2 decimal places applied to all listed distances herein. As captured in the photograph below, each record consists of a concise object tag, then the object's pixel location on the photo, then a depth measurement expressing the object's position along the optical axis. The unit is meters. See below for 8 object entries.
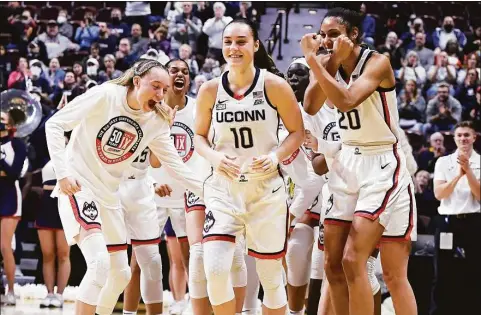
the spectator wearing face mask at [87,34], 16.44
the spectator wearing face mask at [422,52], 14.88
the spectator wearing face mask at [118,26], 16.23
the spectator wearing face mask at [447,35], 15.40
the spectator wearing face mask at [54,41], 16.48
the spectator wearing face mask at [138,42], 15.61
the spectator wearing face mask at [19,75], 14.66
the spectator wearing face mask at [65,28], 16.92
